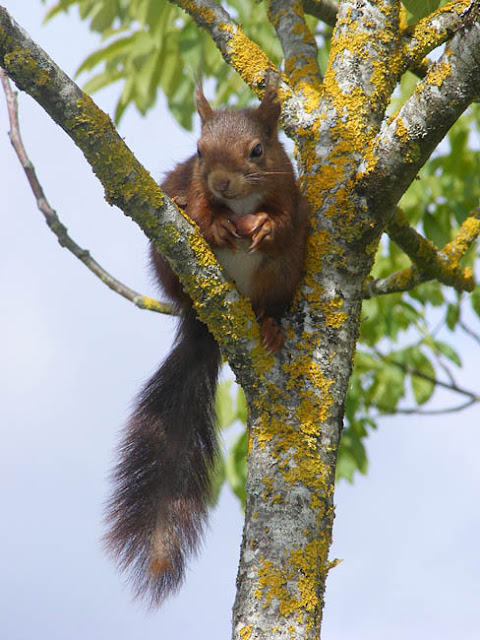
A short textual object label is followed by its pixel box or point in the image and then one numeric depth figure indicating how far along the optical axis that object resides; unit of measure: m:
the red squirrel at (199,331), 4.52
